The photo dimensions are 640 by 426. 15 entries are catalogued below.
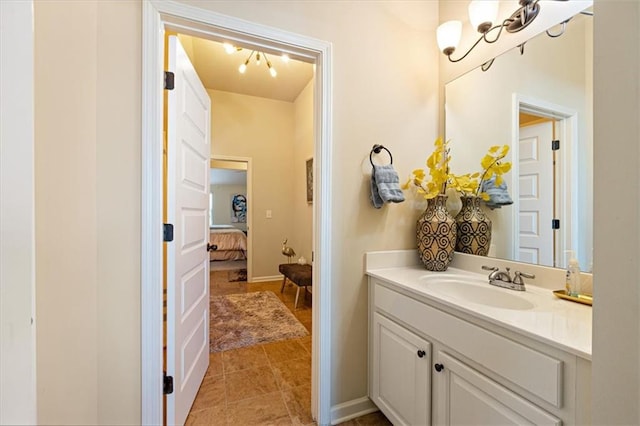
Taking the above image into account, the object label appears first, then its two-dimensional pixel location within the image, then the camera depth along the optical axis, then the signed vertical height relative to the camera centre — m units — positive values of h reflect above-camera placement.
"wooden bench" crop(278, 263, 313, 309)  3.08 -0.78
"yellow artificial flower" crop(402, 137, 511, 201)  1.46 +0.23
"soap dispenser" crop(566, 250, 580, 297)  1.07 -0.27
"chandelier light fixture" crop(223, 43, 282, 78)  2.87 +1.84
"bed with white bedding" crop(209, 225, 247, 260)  5.68 -0.71
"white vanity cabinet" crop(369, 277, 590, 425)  0.72 -0.57
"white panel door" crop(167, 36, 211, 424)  1.30 -0.13
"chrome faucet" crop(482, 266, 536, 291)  1.23 -0.33
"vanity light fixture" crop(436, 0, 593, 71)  1.29 +1.04
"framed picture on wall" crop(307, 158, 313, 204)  3.93 +0.52
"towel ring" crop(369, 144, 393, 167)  1.58 +0.39
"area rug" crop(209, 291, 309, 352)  2.40 -1.18
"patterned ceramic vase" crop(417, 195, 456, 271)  1.54 -0.14
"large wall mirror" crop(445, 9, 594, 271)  1.12 +0.40
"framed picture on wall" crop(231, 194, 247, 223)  8.79 +0.16
